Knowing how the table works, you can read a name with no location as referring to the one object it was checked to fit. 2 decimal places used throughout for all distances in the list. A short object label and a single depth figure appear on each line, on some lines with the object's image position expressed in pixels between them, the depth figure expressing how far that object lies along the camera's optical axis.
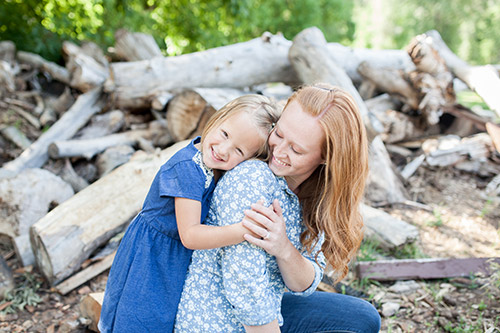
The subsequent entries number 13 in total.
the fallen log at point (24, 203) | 3.48
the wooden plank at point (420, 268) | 3.40
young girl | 1.70
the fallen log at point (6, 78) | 5.82
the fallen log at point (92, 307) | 2.50
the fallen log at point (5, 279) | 3.09
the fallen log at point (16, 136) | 5.14
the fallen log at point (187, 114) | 4.45
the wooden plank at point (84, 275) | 3.19
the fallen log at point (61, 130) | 4.52
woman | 1.62
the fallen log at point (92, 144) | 4.57
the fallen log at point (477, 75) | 4.97
